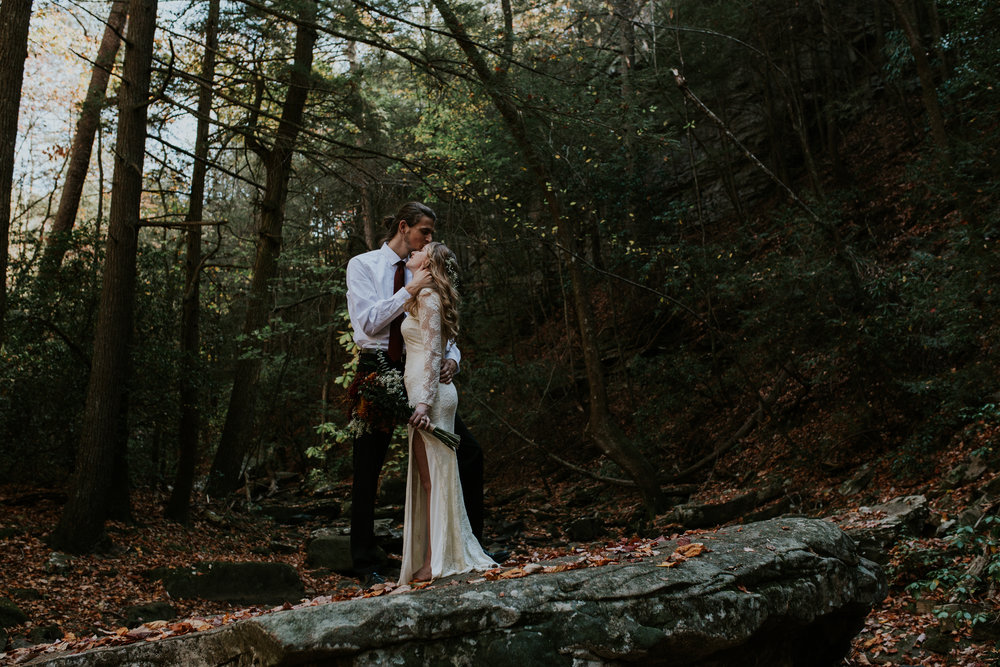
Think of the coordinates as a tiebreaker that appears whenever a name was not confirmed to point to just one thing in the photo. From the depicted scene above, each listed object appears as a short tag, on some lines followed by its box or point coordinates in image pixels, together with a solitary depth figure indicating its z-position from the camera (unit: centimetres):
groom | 474
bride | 442
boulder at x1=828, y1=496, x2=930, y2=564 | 689
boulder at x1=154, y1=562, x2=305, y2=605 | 816
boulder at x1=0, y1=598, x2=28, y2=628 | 626
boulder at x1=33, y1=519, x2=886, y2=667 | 273
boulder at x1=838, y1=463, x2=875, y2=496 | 921
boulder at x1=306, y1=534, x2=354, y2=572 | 1025
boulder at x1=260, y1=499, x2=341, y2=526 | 1438
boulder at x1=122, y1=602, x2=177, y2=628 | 692
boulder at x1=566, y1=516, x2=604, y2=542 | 1120
